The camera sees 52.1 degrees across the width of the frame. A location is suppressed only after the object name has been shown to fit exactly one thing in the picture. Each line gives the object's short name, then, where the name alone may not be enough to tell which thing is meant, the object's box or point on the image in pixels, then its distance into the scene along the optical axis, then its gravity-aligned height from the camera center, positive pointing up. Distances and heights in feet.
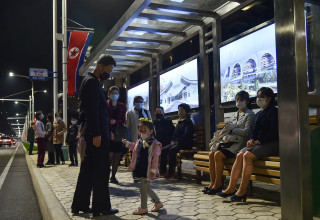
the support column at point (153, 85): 39.04 +4.90
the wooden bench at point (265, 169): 14.58 -2.14
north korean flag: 45.52 +10.95
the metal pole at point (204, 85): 27.32 +3.40
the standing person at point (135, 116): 26.13 +0.82
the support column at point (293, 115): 9.89 +0.27
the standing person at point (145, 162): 14.34 -1.57
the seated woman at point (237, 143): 17.69 -0.99
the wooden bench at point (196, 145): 24.17 -1.62
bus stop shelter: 9.98 +3.92
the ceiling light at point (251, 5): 22.37 +8.37
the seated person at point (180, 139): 24.35 -0.98
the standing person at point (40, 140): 37.95 -1.38
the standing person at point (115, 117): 22.91 +0.71
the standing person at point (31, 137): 66.13 -1.71
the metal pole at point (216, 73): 25.64 +4.09
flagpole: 49.87 +10.86
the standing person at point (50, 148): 40.57 -2.44
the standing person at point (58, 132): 38.73 -0.46
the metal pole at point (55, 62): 58.29 +11.98
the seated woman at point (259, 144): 15.66 -0.97
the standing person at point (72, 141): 37.22 -1.50
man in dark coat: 13.91 -0.98
